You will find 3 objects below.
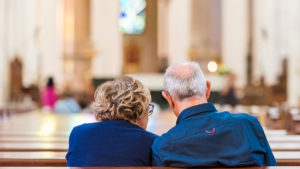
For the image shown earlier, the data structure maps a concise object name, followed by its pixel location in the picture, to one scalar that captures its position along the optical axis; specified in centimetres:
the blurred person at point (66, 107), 1018
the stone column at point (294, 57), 1371
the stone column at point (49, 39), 1934
